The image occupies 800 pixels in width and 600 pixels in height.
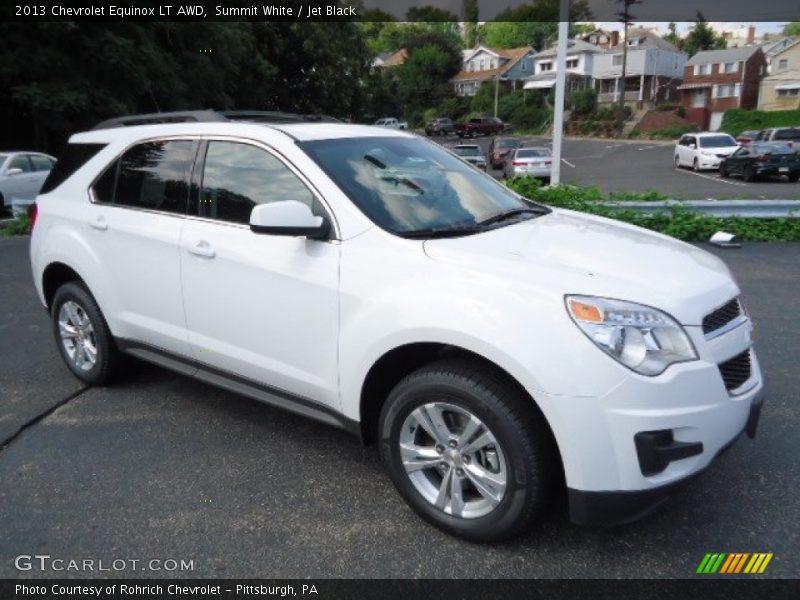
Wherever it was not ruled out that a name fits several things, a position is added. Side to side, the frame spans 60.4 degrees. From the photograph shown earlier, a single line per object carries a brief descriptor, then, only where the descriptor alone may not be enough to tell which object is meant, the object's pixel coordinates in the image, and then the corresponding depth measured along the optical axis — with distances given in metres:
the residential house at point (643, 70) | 74.75
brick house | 64.94
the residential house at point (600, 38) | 97.12
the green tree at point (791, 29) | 114.47
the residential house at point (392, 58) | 96.19
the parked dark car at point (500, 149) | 30.86
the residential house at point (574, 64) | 81.01
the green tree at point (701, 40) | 90.38
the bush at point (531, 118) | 69.94
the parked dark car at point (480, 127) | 60.94
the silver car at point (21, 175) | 14.28
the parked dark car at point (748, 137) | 34.12
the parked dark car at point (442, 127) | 62.12
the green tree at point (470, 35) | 119.81
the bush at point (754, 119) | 51.78
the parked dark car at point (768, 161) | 22.25
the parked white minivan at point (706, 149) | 27.70
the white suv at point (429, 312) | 2.58
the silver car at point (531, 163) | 24.56
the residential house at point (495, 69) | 89.31
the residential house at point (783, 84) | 60.22
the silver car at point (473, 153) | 26.31
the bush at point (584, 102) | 67.12
